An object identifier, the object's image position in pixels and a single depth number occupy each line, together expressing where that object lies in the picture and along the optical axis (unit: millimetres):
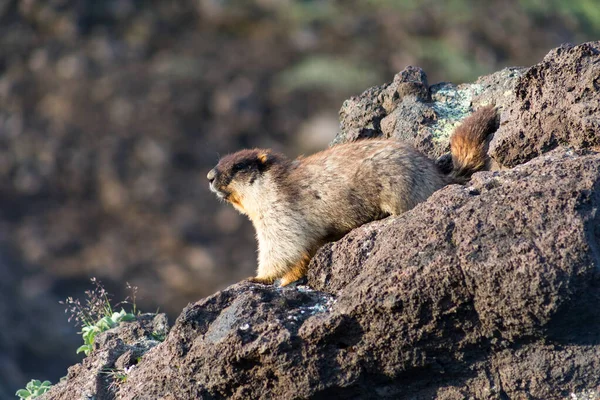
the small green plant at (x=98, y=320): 16053
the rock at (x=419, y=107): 17547
